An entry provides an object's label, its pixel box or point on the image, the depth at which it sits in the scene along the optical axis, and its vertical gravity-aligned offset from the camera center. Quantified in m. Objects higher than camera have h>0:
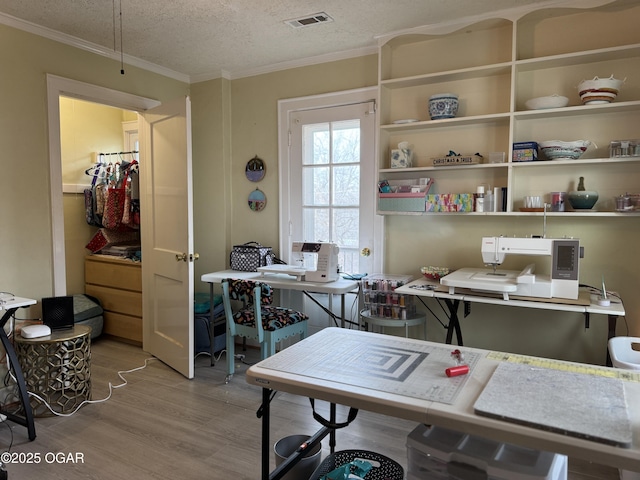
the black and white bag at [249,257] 3.63 -0.37
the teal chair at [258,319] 2.97 -0.74
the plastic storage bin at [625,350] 2.41 -0.74
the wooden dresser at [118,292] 4.04 -0.75
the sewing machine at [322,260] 3.12 -0.34
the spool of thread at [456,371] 1.40 -0.50
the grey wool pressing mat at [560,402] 1.06 -0.50
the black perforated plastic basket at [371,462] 1.71 -0.99
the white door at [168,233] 3.20 -0.17
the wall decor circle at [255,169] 3.88 +0.36
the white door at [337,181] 3.43 +0.24
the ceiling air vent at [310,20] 2.82 +1.22
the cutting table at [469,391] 1.05 -0.51
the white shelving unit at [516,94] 2.61 +0.76
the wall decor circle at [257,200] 3.90 +0.10
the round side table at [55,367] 2.75 -0.96
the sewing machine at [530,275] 2.33 -0.34
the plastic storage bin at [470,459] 1.27 -0.73
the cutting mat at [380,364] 1.32 -0.51
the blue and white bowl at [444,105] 2.93 +0.69
